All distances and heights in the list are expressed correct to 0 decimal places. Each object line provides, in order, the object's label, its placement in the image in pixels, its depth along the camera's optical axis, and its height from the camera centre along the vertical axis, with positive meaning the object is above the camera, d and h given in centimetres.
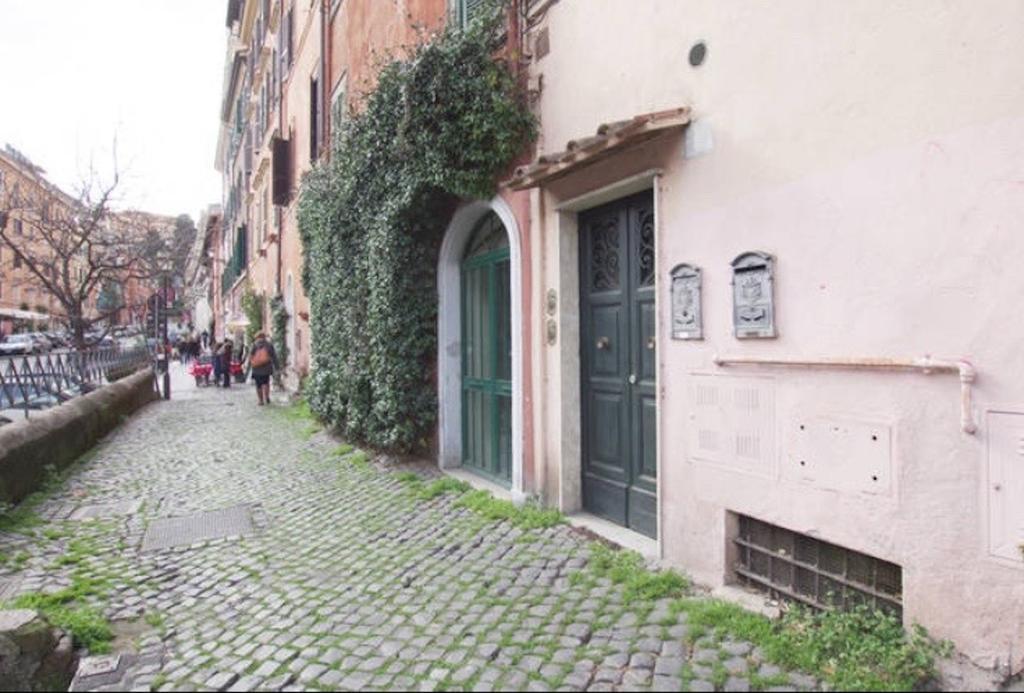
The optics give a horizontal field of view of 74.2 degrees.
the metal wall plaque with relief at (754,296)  356 +27
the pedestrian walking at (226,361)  2038 -25
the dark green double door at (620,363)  474 -12
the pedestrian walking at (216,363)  2066 -31
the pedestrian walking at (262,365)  1484 -28
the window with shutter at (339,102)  1112 +426
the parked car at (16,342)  3325 +74
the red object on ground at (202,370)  2156 -54
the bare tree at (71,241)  1534 +273
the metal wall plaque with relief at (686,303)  402 +26
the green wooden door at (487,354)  673 -5
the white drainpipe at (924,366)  274 -10
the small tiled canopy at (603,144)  400 +130
